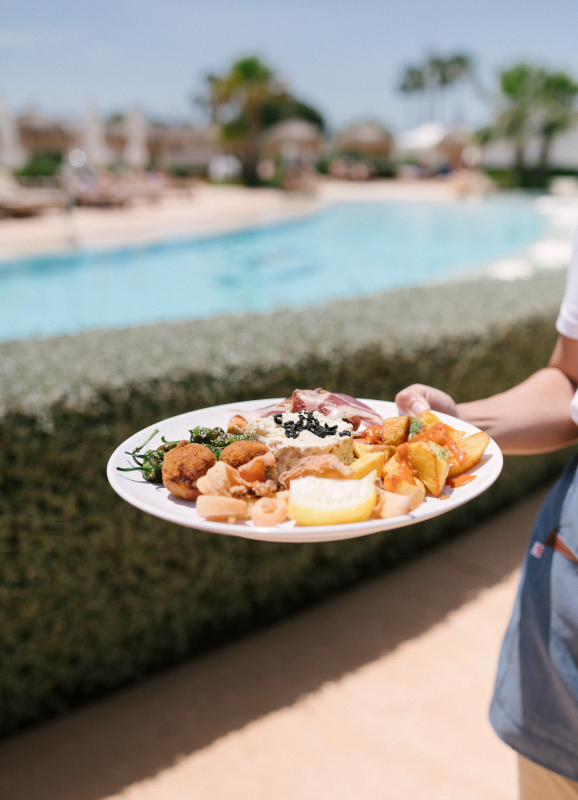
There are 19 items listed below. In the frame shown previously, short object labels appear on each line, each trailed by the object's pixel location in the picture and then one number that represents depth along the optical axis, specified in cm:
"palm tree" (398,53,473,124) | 7919
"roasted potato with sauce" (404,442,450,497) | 107
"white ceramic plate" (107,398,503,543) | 91
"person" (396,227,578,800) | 152
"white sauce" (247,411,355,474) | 115
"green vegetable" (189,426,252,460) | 123
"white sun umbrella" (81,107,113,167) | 3108
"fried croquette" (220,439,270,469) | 114
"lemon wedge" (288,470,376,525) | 96
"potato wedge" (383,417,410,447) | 121
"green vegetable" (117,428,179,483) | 111
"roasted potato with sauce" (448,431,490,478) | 113
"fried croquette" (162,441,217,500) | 106
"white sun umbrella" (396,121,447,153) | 5031
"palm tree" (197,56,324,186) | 3662
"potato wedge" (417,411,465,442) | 122
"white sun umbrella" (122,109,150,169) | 3497
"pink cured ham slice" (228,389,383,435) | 129
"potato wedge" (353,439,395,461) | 120
